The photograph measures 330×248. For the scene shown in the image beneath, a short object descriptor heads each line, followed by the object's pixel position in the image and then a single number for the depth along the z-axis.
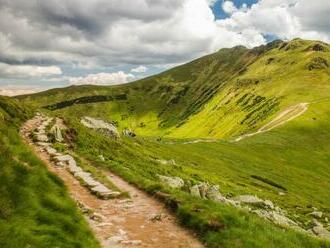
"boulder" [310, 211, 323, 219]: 55.50
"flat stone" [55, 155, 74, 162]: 33.32
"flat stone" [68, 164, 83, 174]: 30.00
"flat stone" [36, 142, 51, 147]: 39.03
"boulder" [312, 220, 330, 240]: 38.69
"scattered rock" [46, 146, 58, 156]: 35.75
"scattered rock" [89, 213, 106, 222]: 19.67
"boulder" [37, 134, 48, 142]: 41.19
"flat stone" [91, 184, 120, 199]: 24.09
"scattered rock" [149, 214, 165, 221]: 20.27
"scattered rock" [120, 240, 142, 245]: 16.90
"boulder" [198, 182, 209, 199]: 29.55
